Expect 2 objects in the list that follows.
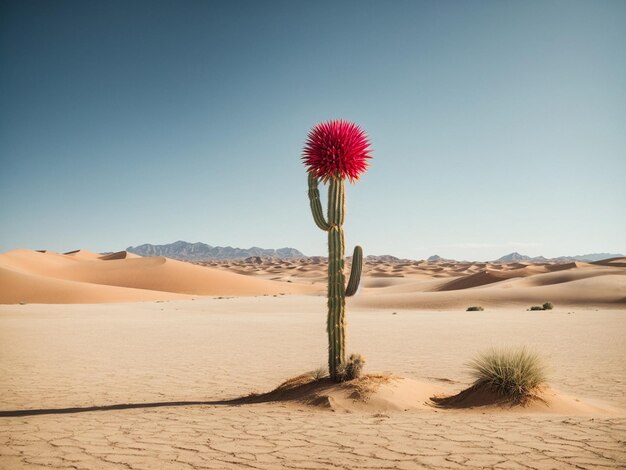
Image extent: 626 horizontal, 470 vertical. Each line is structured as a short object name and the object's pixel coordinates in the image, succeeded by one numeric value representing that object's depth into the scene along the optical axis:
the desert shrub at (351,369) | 9.22
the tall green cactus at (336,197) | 9.37
